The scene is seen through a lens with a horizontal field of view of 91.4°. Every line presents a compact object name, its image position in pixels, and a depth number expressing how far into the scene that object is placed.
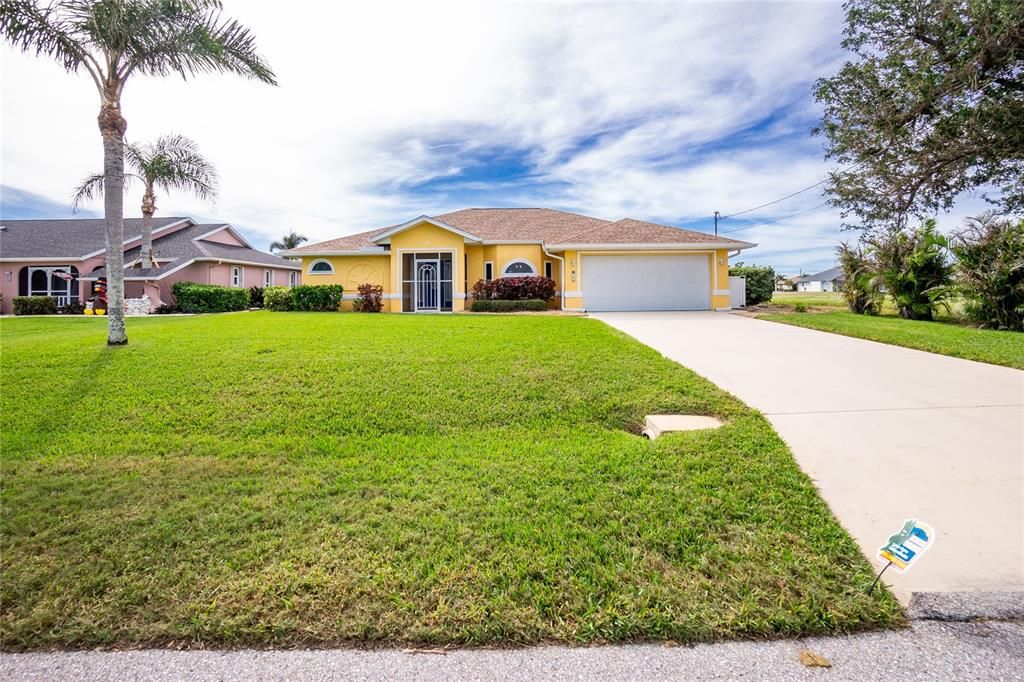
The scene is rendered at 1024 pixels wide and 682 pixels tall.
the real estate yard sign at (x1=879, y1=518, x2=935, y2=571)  2.66
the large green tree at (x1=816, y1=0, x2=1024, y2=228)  9.04
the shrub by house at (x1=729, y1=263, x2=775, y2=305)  22.70
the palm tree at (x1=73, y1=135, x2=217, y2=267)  22.12
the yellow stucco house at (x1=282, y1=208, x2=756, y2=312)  19.25
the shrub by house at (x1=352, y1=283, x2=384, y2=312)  19.97
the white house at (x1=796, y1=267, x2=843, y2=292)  78.78
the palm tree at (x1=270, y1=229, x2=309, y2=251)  54.12
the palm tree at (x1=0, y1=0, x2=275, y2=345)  9.06
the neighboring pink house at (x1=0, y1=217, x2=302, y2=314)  23.23
